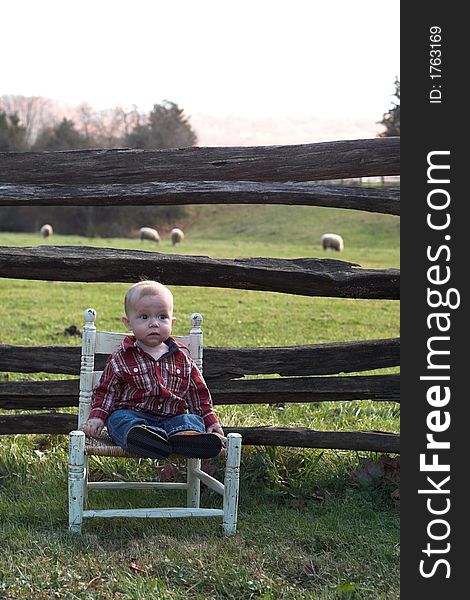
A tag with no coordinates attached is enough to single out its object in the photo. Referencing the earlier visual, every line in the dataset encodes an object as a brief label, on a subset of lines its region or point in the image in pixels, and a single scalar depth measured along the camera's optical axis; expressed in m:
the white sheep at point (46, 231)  39.91
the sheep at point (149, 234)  38.75
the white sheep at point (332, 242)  33.47
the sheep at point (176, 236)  38.06
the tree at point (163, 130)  54.19
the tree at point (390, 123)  42.11
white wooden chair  3.58
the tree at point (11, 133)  51.34
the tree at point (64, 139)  51.16
